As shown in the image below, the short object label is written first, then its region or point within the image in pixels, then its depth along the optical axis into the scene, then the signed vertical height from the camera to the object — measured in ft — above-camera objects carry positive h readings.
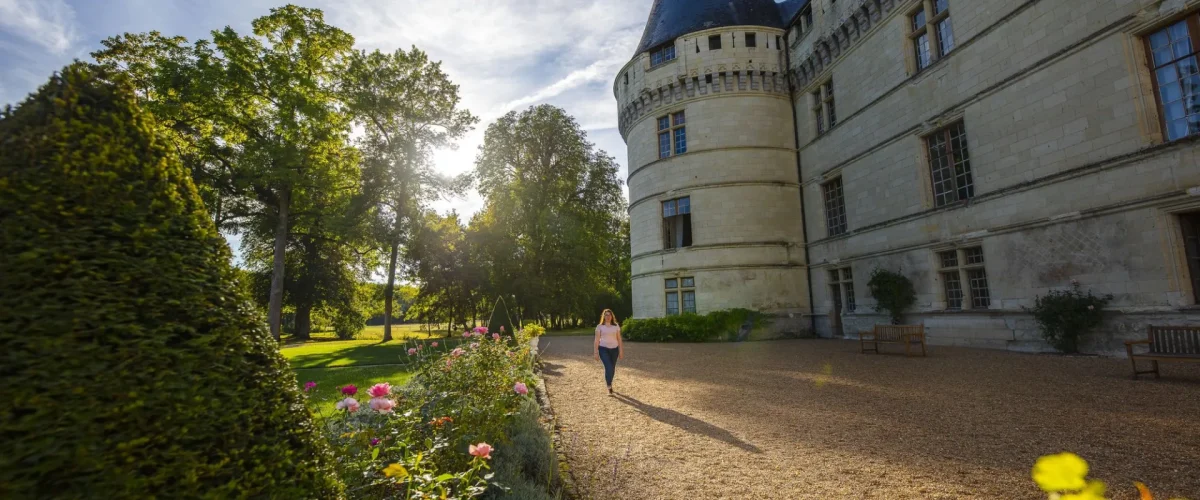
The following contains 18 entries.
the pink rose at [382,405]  8.39 -1.39
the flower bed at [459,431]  8.82 -2.59
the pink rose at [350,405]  8.52 -1.37
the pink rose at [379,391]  8.98 -1.22
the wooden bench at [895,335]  34.53 -2.25
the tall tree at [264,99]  57.72 +27.18
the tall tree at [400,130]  79.20 +32.39
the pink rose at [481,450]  8.14 -2.13
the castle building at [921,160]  28.22 +11.77
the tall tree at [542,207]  94.07 +21.66
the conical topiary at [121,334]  4.23 -0.02
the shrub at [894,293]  43.98 +0.86
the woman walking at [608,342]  25.55 -1.42
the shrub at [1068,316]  30.01 -1.18
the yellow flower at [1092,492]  2.06 -0.82
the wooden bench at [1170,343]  22.38 -2.32
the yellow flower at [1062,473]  1.78 -0.63
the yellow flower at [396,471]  6.70 -1.99
